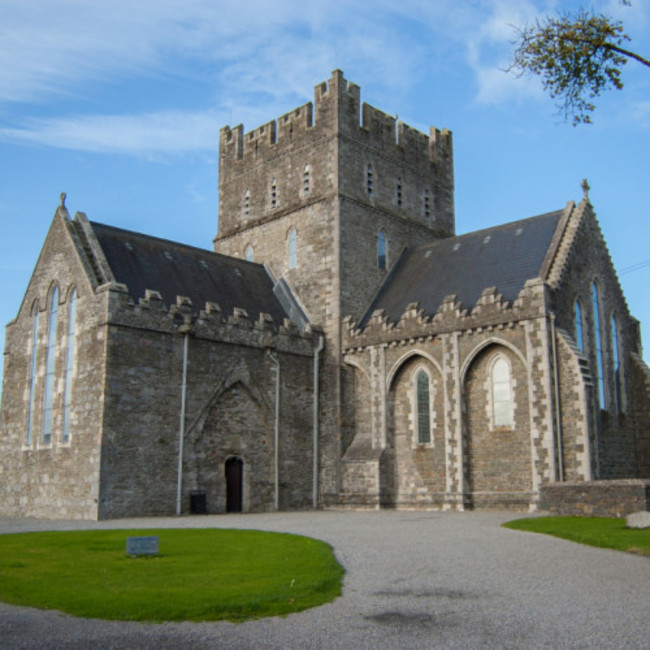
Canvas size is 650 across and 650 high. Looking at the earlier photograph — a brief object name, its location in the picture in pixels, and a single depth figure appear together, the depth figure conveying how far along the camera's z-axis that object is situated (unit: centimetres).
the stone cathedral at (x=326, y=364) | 2755
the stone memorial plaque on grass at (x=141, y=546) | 1435
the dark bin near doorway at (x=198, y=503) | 2845
